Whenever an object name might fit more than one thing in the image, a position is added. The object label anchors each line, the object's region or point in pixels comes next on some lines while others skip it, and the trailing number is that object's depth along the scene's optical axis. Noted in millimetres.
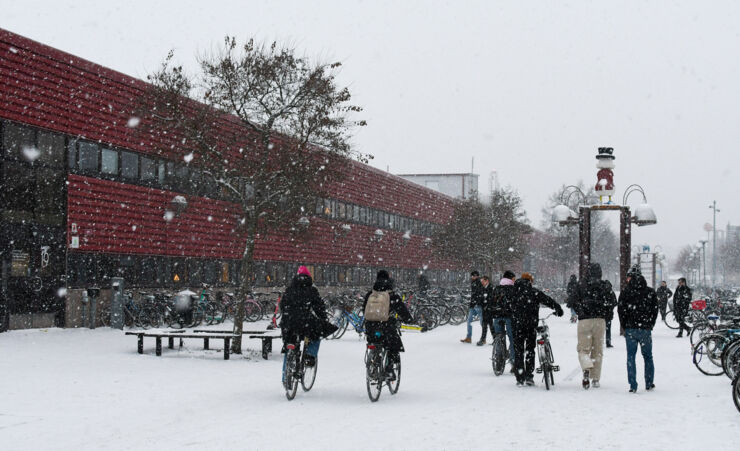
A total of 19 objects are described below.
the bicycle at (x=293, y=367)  10391
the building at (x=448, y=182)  84938
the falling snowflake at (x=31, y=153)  20438
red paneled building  20141
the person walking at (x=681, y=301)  22450
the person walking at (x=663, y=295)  28641
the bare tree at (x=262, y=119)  16438
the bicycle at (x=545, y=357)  11586
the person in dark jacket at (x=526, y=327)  12000
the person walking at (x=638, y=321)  11320
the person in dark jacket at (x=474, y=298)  18906
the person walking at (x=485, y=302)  17858
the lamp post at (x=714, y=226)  70312
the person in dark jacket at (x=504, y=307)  13195
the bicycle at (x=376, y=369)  10352
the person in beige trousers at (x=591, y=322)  11727
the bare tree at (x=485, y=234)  52344
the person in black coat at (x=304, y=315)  10617
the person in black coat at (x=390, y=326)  10648
